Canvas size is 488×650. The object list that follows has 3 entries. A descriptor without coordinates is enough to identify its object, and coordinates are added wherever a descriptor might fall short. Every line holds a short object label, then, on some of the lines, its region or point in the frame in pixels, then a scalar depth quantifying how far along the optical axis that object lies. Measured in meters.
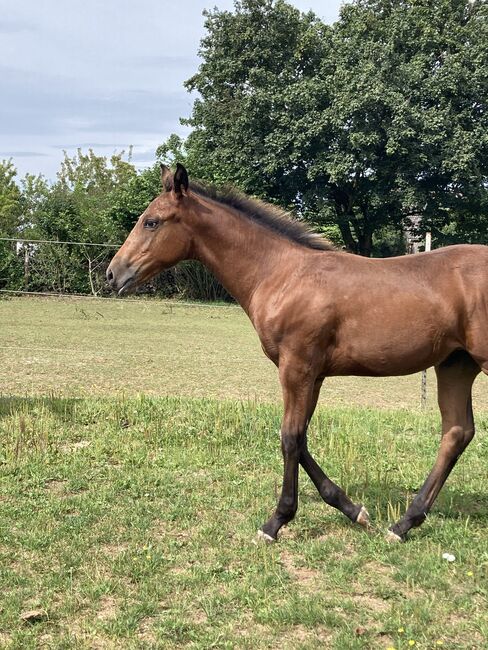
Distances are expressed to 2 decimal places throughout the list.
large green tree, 23.44
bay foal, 3.62
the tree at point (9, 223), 20.34
